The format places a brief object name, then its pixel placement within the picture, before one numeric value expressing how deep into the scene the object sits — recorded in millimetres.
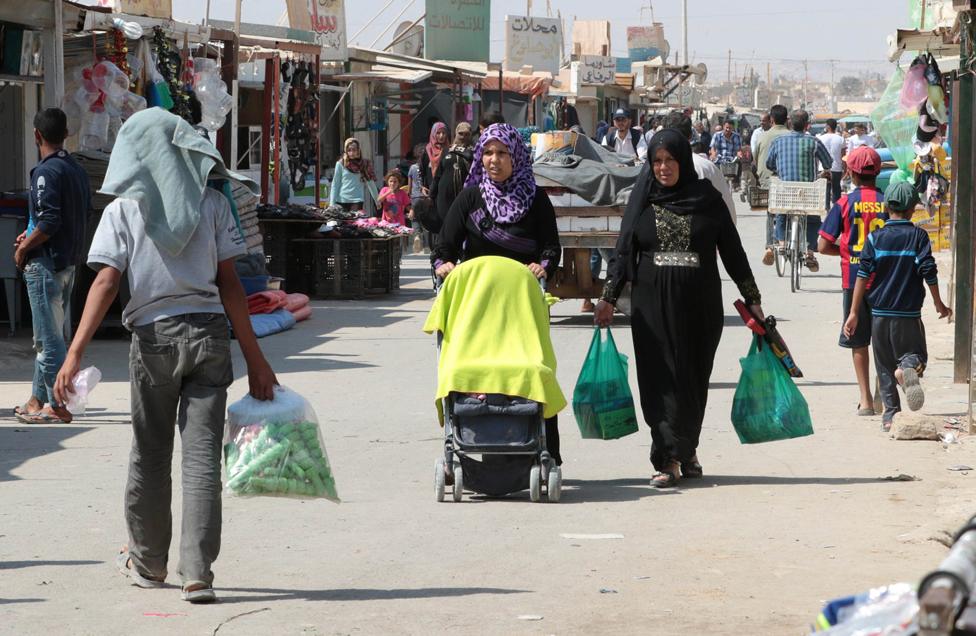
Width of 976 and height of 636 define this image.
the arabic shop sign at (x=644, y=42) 88500
